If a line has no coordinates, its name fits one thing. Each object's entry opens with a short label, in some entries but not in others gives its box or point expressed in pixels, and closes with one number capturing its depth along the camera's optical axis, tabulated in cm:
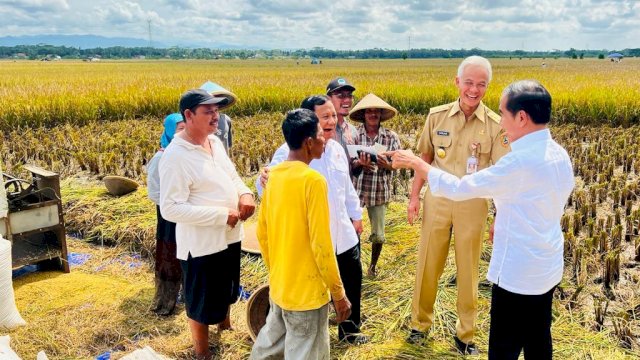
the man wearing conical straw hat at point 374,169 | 390
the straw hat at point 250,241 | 454
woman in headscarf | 354
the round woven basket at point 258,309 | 317
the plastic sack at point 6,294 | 337
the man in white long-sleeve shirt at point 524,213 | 201
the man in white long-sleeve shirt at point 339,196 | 279
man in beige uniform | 288
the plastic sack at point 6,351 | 251
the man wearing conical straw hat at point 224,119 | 387
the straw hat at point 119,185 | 595
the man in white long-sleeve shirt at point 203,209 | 269
